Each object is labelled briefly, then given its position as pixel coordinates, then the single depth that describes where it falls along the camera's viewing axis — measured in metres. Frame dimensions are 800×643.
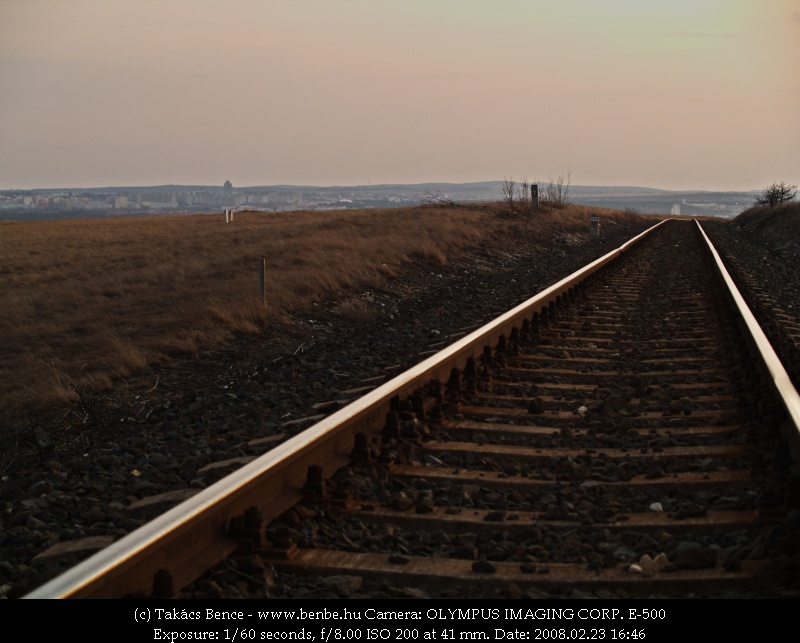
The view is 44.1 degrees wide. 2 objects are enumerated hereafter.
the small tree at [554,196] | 45.97
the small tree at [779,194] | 56.03
